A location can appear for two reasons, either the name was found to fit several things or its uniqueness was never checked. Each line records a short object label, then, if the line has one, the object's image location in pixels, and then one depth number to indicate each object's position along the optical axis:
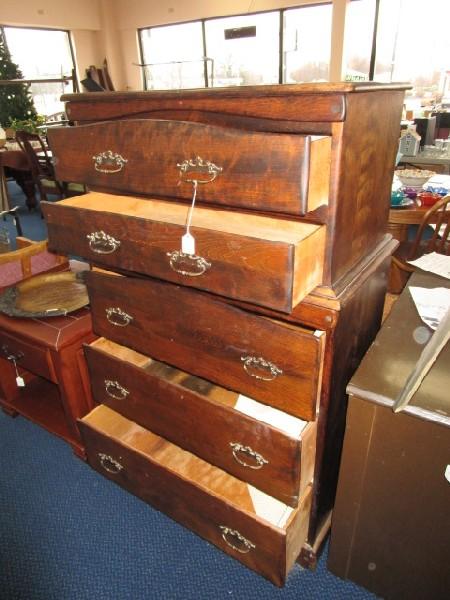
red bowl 2.12
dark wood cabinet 0.81
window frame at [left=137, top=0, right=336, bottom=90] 6.23
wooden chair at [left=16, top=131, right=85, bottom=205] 4.36
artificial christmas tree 6.38
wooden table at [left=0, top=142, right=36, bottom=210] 4.44
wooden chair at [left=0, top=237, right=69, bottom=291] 1.68
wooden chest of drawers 0.70
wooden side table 1.33
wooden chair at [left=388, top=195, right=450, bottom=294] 1.93
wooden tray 1.43
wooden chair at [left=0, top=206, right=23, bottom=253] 2.30
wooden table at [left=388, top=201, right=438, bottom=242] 2.02
